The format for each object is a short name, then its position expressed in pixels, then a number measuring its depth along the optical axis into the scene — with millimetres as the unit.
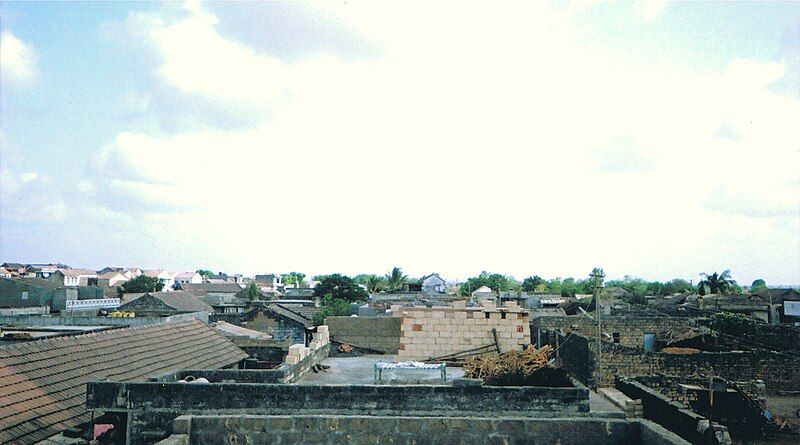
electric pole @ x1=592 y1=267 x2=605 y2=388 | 18703
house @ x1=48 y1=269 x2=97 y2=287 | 102538
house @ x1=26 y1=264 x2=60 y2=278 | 108688
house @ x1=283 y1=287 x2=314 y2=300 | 80644
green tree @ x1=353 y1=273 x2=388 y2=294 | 95631
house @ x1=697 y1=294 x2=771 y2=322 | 49672
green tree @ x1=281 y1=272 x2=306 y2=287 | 168900
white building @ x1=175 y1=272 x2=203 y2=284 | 143862
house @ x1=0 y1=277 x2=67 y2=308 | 50281
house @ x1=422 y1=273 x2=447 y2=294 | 110919
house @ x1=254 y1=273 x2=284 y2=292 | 141000
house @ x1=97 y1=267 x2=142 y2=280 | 124212
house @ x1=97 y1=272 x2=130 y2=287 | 106231
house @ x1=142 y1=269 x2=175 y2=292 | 130375
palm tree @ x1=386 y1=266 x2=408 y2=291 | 86062
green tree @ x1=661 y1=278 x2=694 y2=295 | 112456
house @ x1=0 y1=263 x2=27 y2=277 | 111075
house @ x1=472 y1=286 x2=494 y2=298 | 77306
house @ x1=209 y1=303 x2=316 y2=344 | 37906
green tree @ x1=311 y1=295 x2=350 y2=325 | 42344
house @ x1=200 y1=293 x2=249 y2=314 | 49831
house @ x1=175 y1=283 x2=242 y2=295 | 95375
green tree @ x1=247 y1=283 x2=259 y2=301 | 79519
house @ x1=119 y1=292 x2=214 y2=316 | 46062
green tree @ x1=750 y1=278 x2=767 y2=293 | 168688
